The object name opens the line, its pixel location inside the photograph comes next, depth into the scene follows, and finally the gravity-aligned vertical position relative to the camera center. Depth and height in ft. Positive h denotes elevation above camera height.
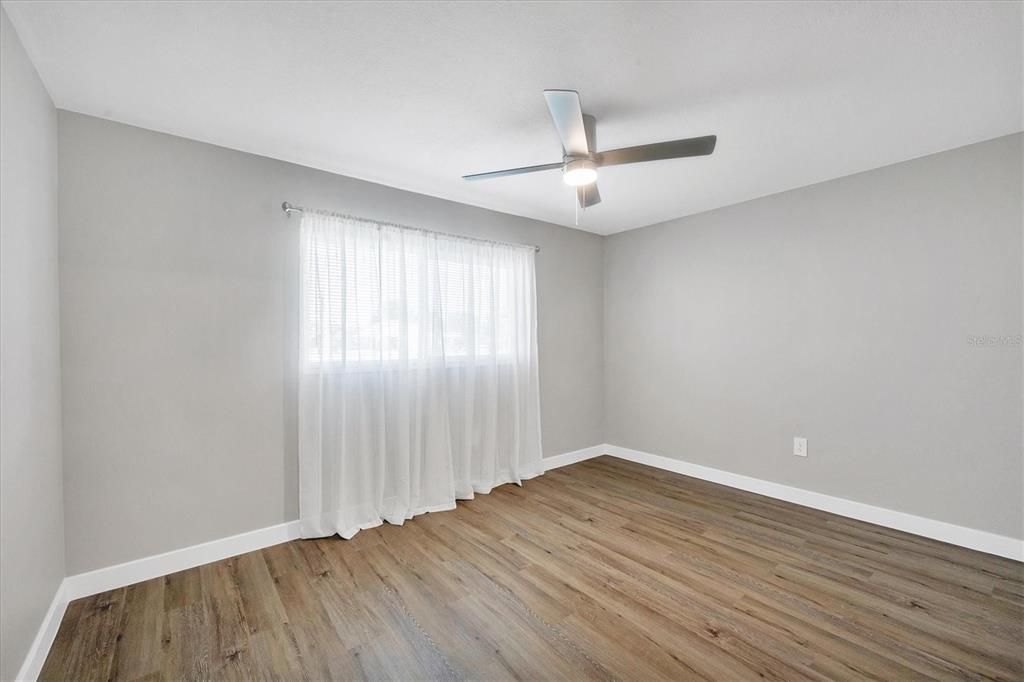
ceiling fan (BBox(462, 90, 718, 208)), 5.84 +2.97
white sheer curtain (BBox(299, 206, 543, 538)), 9.22 -0.76
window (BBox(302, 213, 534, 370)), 9.28 +1.12
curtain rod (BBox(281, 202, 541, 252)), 8.91 +2.82
